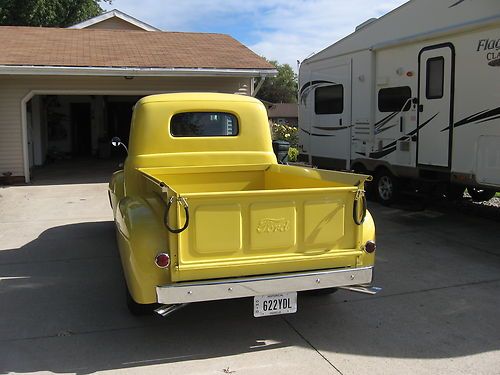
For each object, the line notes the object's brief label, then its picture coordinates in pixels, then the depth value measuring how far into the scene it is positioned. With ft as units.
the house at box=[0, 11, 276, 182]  43.19
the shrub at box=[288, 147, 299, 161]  61.57
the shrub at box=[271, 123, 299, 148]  79.05
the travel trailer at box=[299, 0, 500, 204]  24.45
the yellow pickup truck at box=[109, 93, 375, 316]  12.26
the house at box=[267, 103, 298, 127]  209.97
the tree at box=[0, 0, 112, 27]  92.94
